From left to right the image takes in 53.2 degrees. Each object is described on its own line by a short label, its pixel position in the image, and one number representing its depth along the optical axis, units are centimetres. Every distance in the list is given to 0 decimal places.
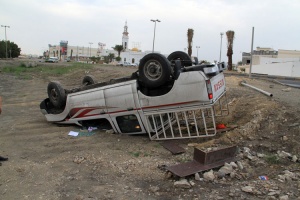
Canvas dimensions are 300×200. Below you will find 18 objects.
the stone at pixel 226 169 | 510
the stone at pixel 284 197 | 420
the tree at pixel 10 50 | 9327
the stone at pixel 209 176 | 490
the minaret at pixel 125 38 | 12419
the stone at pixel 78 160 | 592
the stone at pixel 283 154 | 592
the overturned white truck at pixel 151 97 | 652
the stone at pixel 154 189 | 467
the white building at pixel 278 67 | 4628
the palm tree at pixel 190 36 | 5675
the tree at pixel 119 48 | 9950
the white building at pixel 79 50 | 12756
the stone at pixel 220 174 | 502
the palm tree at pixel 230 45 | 4972
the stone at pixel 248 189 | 445
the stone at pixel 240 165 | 537
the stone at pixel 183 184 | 467
